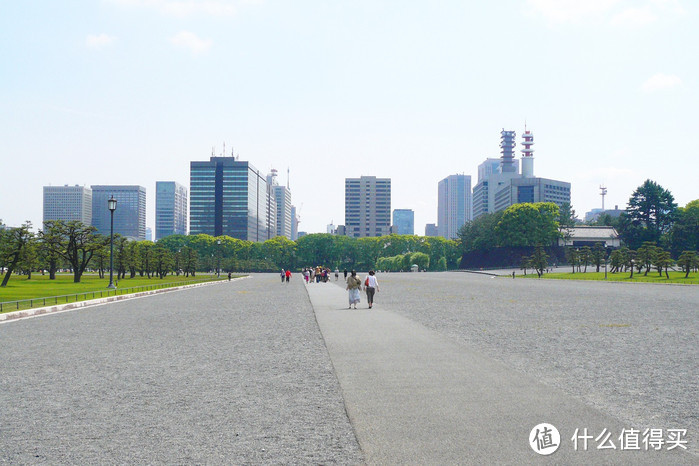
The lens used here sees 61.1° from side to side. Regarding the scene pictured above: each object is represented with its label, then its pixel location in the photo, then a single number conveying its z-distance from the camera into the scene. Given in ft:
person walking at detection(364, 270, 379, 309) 83.87
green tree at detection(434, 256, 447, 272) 510.17
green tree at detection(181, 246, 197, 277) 342.09
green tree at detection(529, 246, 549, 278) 277.64
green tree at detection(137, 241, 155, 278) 291.30
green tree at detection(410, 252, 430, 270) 467.11
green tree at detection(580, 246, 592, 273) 291.58
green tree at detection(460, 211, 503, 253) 454.81
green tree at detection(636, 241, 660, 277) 225.15
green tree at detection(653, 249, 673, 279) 205.75
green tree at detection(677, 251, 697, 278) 200.84
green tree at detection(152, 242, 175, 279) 299.38
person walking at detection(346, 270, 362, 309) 83.25
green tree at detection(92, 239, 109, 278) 234.17
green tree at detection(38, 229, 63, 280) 223.30
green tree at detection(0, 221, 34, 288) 200.34
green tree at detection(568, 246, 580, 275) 290.91
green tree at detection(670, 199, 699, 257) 348.79
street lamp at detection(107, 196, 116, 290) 132.57
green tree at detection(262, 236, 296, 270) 558.15
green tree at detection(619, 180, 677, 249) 388.78
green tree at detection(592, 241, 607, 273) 283.79
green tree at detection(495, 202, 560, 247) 403.54
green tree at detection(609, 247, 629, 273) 249.90
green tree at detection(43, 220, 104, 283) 226.79
